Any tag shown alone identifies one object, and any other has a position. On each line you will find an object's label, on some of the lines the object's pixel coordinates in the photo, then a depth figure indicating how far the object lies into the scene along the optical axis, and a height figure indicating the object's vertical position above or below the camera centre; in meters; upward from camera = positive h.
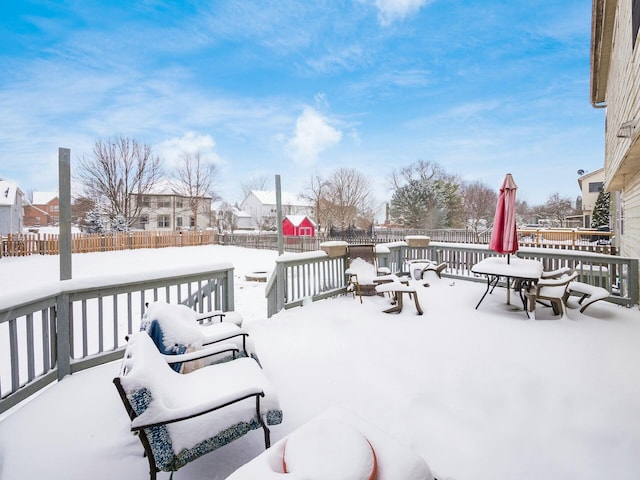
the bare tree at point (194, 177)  28.88 +5.34
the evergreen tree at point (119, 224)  21.66 +0.82
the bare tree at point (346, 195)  28.55 +3.51
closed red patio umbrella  5.04 +0.15
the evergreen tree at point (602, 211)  17.55 +1.01
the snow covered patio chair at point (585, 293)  4.43 -0.93
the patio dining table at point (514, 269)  4.61 -0.60
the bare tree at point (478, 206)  30.81 +2.55
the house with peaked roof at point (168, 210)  30.92 +2.57
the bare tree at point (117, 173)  22.22 +4.59
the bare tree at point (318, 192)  29.43 +3.87
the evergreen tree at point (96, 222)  21.92 +1.01
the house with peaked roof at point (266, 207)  41.82 +3.70
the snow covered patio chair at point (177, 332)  2.29 -0.74
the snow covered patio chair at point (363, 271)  5.73 -0.75
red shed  31.17 +0.83
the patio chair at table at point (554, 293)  4.46 -0.94
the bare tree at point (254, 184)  47.31 +7.61
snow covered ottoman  0.99 -0.76
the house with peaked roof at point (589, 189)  25.75 +3.47
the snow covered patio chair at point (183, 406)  1.50 -0.94
